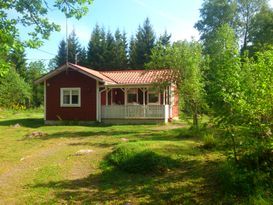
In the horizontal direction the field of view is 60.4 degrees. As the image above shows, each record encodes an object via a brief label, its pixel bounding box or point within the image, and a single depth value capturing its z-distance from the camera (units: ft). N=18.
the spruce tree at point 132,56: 130.22
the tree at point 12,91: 89.37
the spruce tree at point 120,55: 133.56
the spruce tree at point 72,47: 145.32
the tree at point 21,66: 139.49
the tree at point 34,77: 110.78
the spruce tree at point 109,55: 132.63
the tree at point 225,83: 14.61
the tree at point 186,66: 35.69
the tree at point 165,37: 131.61
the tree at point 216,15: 106.58
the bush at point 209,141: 24.52
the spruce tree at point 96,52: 133.18
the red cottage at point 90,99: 52.06
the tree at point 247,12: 106.65
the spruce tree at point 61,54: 147.05
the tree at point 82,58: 138.84
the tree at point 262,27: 94.30
